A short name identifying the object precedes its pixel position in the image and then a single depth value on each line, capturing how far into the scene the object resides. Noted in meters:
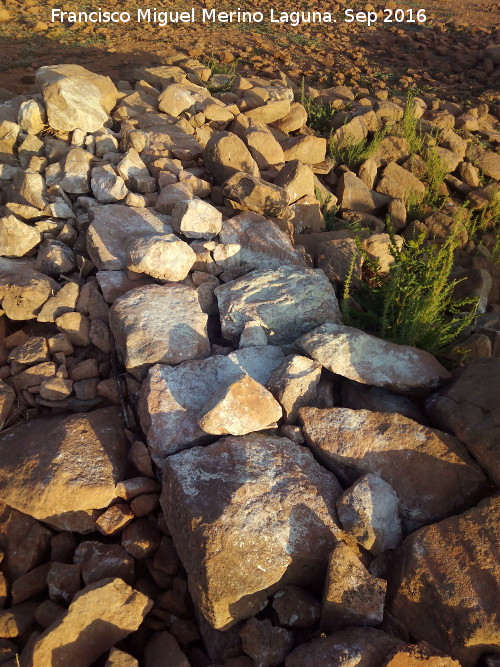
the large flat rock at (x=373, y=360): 2.71
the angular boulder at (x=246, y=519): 2.03
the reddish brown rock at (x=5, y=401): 2.77
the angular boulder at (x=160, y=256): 3.16
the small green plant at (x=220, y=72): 5.96
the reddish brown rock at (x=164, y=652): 2.00
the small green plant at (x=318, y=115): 6.20
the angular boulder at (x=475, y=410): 2.37
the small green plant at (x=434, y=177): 5.77
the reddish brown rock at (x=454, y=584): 1.87
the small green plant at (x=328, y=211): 4.59
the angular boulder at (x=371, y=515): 2.16
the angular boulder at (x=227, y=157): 4.21
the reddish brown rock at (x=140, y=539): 2.32
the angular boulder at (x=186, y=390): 2.52
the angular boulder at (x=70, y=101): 4.36
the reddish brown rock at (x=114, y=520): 2.36
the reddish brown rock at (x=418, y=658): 1.70
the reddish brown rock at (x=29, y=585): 2.22
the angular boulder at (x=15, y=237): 3.48
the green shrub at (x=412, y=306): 3.05
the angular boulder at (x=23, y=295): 3.16
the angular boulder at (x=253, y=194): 3.88
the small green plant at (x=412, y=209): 5.41
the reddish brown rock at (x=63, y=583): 2.20
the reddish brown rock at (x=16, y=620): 2.10
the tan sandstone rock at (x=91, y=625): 1.93
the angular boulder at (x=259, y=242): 3.54
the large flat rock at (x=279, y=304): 3.08
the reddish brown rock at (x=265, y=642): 1.93
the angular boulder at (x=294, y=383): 2.59
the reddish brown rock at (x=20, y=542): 2.32
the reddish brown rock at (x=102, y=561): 2.23
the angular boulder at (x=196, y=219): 3.51
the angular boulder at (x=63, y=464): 2.38
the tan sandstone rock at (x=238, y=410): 2.43
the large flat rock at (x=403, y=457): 2.31
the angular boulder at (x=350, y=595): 1.94
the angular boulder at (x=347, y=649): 1.75
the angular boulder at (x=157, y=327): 2.84
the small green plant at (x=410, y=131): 6.18
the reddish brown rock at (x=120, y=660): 1.89
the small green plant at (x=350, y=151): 5.57
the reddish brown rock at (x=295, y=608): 2.02
